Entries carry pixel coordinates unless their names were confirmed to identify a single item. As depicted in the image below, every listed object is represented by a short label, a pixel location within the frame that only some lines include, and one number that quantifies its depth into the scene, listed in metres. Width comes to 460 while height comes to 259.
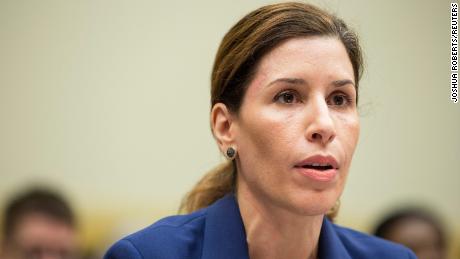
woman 4.14
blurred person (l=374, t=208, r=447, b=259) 6.78
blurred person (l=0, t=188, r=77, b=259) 5.70
